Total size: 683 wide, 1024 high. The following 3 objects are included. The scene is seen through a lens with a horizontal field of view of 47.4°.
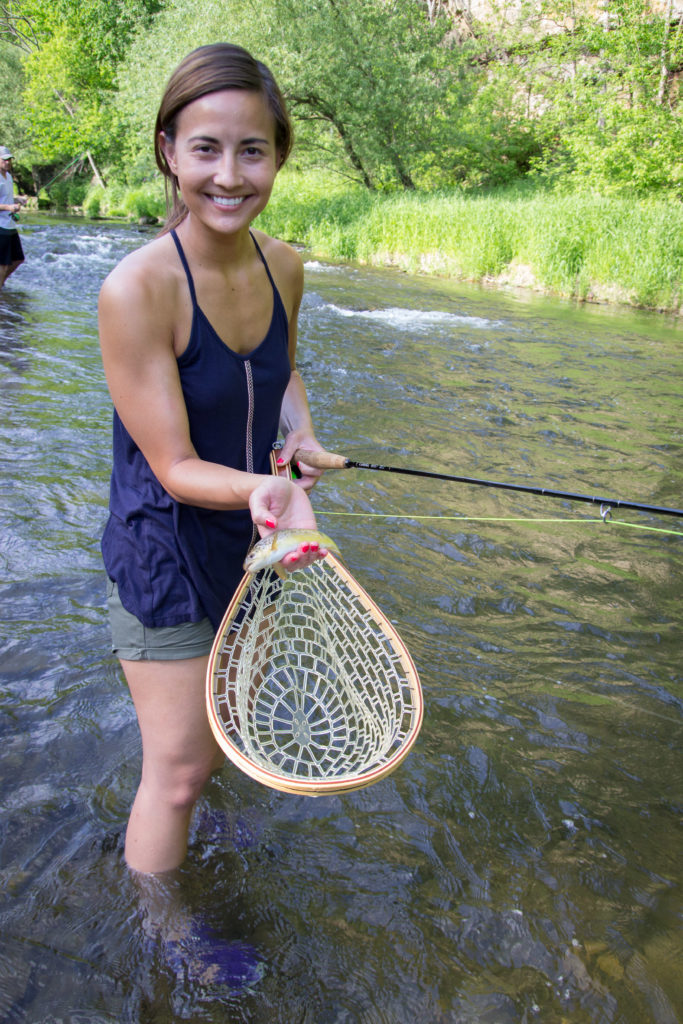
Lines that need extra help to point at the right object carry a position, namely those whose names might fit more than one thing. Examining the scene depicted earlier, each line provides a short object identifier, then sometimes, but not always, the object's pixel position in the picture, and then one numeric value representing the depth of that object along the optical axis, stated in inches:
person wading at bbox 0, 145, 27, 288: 343.6
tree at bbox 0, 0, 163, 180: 1312.7
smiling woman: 63.1
